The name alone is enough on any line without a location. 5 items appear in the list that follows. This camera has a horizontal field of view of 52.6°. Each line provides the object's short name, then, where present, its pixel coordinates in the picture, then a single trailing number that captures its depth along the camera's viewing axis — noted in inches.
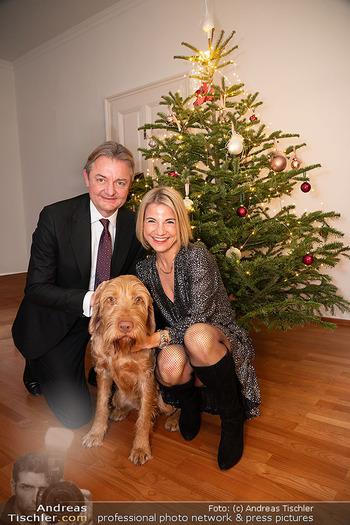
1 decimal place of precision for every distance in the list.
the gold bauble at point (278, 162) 105.3
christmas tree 98.3
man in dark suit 84.1
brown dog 66.0
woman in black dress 66.8
